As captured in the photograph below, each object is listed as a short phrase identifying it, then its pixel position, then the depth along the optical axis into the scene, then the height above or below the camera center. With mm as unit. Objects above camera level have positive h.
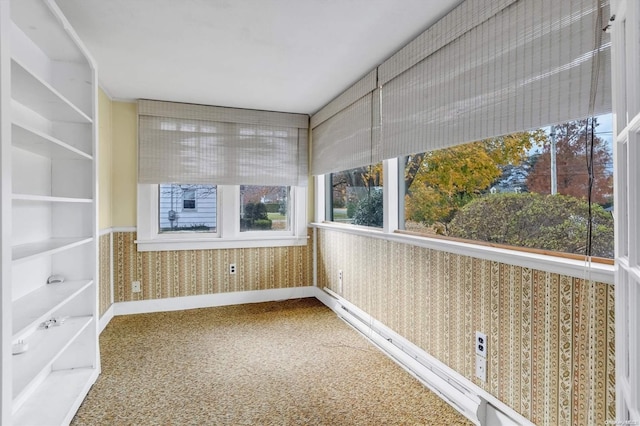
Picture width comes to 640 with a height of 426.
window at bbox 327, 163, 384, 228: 3094 +164
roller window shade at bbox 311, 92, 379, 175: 2873 +705
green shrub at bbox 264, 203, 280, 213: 4230 +74
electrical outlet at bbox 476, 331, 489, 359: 1891 -732
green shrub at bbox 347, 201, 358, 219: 3531 +48
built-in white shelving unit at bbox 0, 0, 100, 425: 1220 -12
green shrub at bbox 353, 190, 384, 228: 3064 +15
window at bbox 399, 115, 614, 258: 1426 +114
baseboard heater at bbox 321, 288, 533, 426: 1834 -1035
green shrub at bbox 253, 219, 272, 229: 4162 -130
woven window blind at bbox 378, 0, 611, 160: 1344 +649
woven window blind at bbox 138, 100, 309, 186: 3623 +758
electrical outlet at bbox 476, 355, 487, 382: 1901 -866
